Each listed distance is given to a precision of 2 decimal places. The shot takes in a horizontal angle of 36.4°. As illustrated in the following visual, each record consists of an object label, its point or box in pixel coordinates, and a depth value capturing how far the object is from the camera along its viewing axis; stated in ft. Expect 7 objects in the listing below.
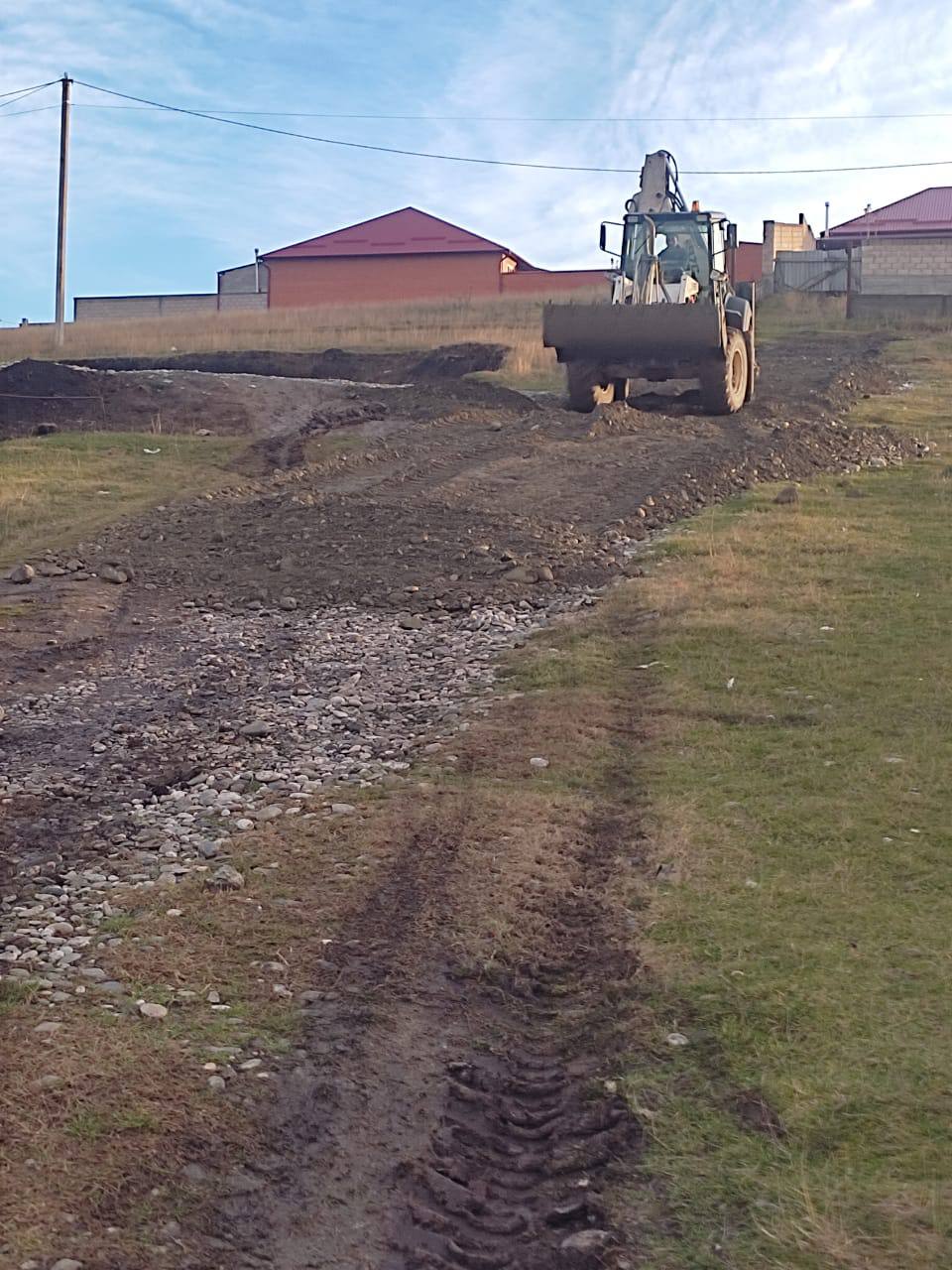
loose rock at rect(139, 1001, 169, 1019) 15.29
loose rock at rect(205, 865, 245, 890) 18.98
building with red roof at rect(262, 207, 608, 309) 200.85
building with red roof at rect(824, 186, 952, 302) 131.54
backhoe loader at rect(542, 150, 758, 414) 63.57
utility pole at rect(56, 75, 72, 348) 125.90
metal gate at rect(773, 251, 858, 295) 140.26
